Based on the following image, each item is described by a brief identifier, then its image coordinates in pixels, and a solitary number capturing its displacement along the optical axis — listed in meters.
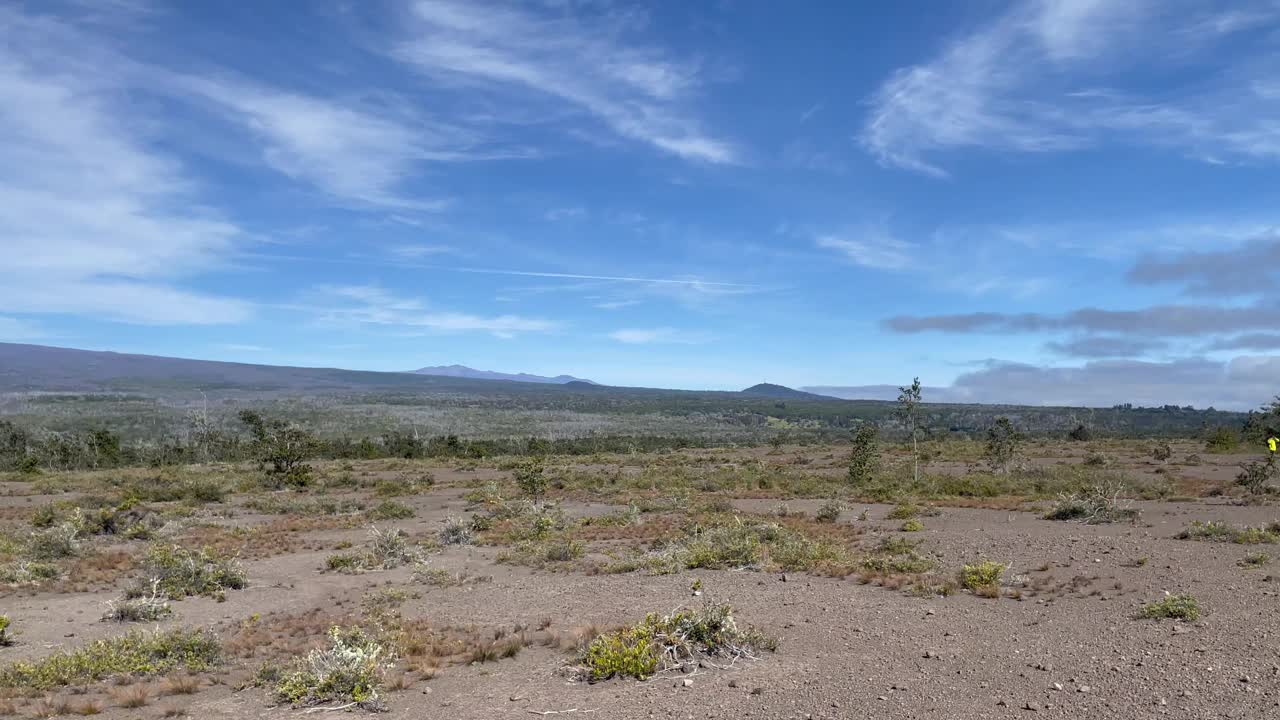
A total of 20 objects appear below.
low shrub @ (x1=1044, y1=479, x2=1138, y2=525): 19.73
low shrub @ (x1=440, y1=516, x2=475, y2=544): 20.69
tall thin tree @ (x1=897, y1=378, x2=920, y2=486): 34.50
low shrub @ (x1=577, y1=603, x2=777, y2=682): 8.70
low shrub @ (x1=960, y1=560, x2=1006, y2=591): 12.47
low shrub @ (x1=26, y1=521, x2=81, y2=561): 18.50
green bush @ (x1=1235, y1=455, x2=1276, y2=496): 25.22
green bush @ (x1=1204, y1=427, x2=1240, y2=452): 50.69
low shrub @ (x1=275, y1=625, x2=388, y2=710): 8.30
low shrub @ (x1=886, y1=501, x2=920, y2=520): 22.33
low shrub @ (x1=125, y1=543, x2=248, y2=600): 14.59
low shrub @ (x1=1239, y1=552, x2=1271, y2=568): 13.02
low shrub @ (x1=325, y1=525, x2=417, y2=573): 17.39
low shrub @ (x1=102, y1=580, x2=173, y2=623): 12.70
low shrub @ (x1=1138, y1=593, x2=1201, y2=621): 9.66
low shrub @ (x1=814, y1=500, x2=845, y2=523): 22.50
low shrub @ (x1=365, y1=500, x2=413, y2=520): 27.58
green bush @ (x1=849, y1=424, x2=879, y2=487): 35.69
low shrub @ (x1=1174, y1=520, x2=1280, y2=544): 15.42
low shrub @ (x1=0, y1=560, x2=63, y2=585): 15.57
